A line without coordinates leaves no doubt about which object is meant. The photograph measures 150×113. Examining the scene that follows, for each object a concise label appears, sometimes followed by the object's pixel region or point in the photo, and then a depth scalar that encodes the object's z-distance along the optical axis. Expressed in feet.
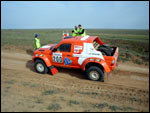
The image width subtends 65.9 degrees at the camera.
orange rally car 17.02
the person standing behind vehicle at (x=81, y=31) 27.17
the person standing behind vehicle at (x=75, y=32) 28.35
